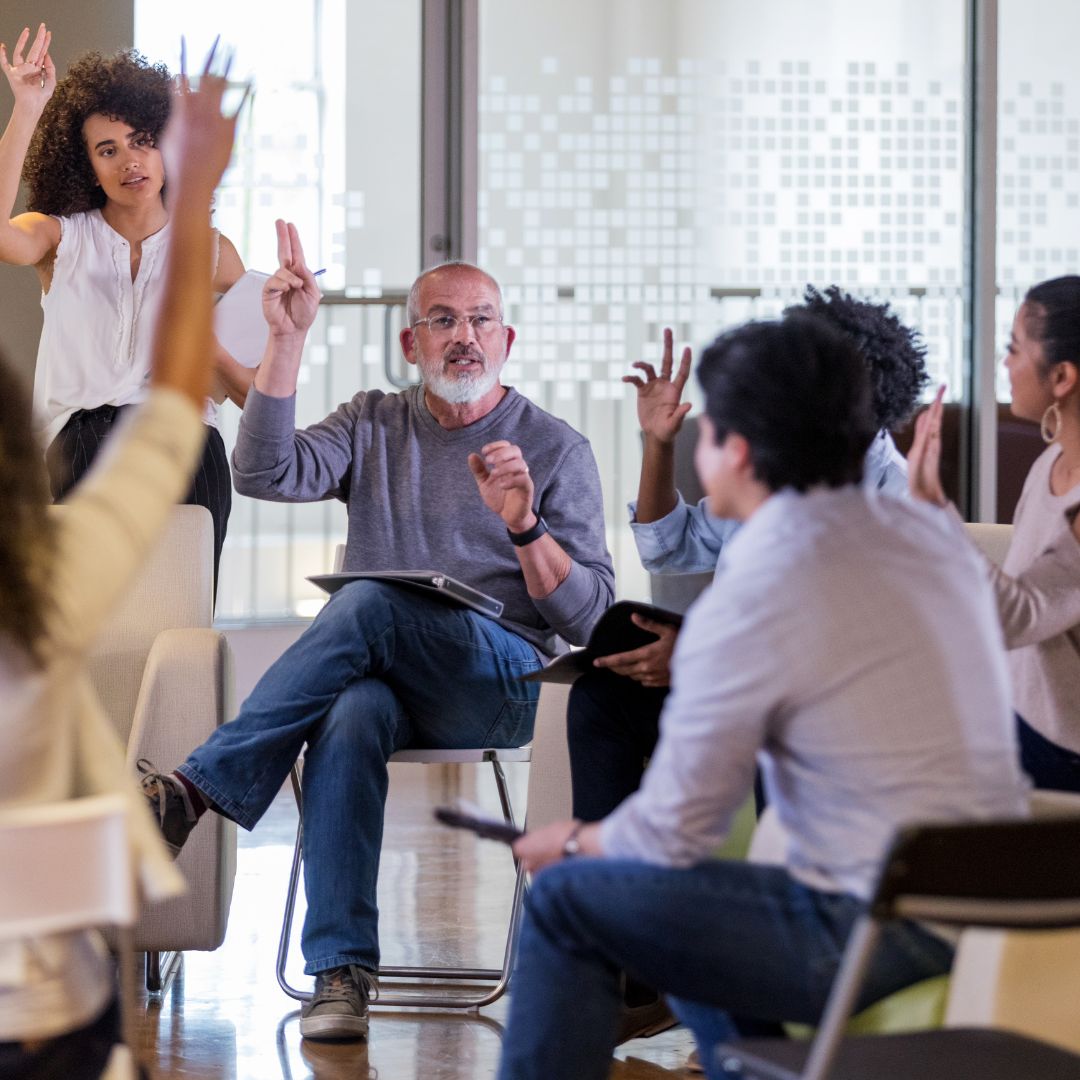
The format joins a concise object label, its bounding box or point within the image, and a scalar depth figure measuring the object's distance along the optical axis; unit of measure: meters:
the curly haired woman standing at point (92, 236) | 6.60
